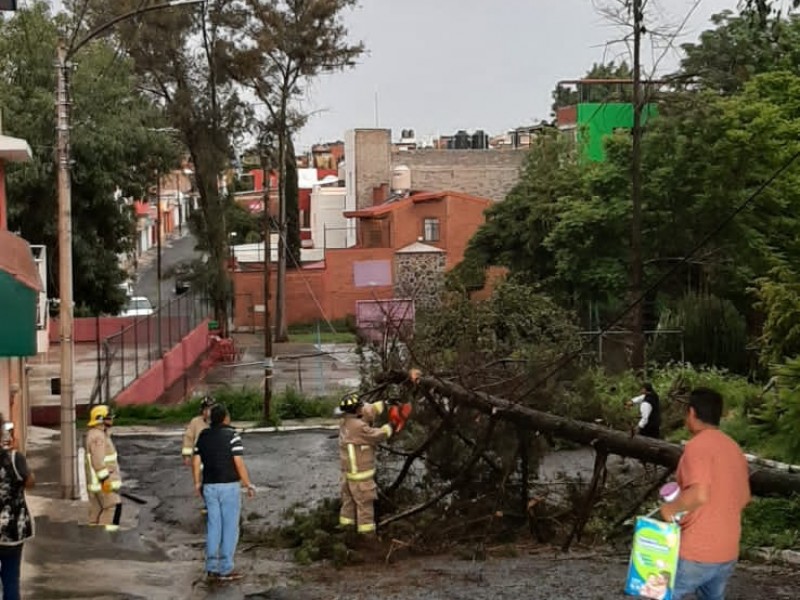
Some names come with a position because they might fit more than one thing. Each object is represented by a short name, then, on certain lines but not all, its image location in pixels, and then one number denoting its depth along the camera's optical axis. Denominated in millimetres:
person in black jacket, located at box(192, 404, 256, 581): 10453
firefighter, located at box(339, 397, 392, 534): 11938
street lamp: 16500
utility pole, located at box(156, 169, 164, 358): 34612
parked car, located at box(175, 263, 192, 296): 56812
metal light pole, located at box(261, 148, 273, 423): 26125
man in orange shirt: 6078
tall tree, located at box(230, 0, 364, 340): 56500
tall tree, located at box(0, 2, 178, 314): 31797
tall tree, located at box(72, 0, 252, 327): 54344
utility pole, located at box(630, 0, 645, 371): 28047
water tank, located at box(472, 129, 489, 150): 103838
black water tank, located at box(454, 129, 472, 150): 104375
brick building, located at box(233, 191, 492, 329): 60812
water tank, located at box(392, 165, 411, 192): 72688
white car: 54375
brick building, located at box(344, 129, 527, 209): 74188
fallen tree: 8930
